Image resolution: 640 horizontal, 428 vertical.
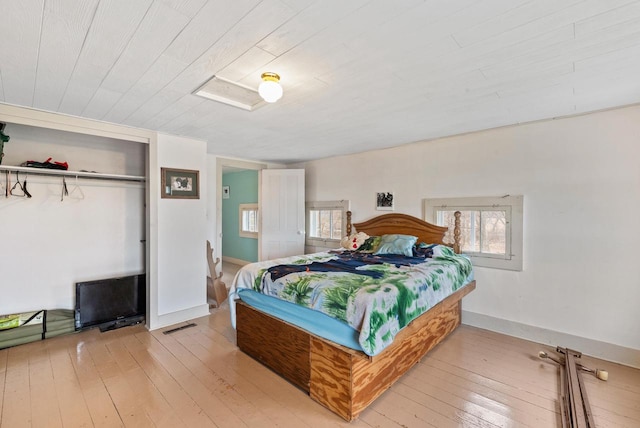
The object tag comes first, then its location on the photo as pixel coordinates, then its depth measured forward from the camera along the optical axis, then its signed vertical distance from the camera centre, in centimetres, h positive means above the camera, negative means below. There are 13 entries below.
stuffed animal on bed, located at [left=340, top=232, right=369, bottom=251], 421 -44
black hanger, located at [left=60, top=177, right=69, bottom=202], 333 +23
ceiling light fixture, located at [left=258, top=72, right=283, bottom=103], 190 +81
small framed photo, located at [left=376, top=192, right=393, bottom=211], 427 +16
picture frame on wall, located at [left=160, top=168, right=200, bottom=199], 353 +34
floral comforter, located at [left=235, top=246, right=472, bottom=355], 190 -59
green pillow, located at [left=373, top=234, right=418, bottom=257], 352 -42
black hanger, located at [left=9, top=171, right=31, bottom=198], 306 +21
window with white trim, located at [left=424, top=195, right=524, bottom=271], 323 -15
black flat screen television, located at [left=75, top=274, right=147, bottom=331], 326 -109
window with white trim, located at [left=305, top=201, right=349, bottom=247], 492 -20
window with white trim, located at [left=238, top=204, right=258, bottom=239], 698 -23
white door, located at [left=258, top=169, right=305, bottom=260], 518 +11
